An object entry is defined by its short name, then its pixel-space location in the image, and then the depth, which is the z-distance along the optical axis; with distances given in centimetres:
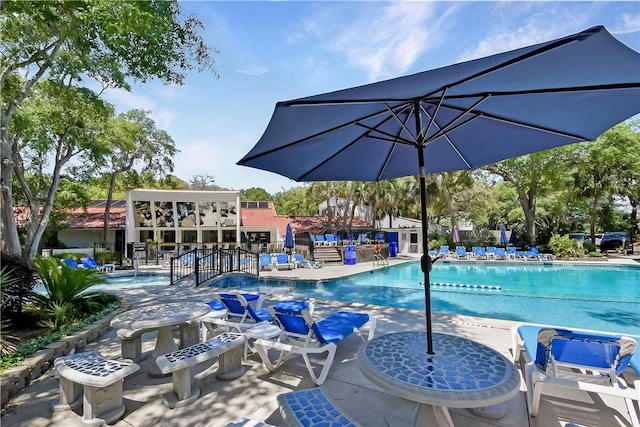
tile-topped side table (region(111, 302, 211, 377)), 345
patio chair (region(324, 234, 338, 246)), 2100
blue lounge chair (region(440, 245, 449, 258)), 2125
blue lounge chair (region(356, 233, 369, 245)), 2139
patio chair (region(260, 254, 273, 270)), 1490
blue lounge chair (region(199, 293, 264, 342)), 449
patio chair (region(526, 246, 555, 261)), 1880
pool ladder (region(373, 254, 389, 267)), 1730
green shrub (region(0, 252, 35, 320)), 447
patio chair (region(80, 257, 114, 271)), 1374
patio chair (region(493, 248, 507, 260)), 1979
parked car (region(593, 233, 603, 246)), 2575
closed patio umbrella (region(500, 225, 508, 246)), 2308
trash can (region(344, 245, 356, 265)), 1769
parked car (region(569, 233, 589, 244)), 1966
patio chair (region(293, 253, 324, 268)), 1614
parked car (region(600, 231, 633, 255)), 2123
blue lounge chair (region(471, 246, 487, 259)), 1994
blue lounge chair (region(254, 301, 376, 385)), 327
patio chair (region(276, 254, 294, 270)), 1523
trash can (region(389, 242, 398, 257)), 2138
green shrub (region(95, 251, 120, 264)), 1716
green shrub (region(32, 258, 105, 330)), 498
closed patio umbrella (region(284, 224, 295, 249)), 1836
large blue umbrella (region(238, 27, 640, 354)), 193
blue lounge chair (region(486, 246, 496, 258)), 2000
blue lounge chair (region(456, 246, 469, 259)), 2040
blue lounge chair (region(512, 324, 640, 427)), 259
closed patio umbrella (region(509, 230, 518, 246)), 2563
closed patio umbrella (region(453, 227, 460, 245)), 2309
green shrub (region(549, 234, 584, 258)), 1911
